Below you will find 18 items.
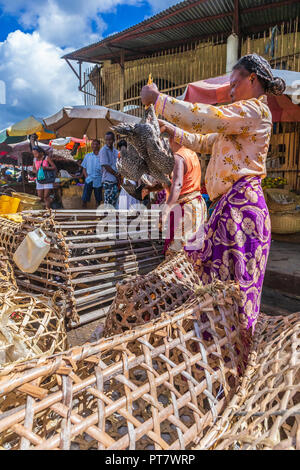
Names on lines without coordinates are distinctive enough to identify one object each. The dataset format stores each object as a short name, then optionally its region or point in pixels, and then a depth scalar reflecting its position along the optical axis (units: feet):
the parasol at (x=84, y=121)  18.13
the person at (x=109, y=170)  17.25
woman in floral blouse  4.44
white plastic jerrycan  7.07
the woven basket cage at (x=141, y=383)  2.14
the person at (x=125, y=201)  17.36
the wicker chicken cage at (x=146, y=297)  4.73
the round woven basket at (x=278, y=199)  17.25
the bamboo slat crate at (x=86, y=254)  7.78
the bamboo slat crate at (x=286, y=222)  16.67
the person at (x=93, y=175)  19.86
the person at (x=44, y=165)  20.56
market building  19.76
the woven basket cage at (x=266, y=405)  2.27
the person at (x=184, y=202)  6.79
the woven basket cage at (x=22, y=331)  4.40
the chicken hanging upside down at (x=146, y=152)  5.06
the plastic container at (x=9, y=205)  18.16
